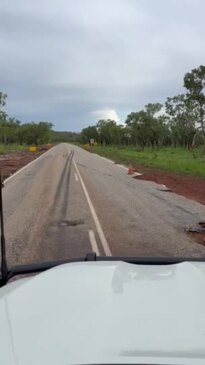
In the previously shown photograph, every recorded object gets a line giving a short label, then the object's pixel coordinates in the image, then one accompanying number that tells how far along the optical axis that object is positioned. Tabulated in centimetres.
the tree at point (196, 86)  5484
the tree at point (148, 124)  8555
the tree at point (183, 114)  6544
